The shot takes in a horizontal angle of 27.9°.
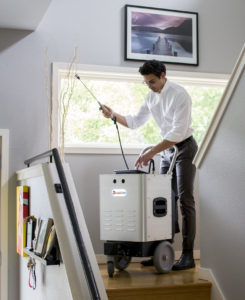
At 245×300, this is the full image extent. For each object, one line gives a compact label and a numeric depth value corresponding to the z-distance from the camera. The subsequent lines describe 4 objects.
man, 3.83
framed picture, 4.74
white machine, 3.53
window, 4.68
